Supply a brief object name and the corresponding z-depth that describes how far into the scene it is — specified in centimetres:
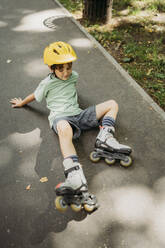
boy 270
